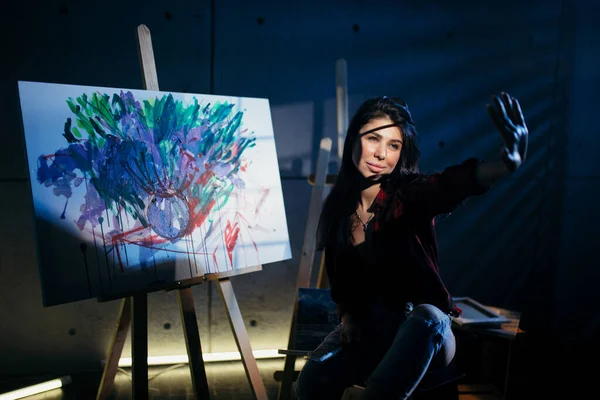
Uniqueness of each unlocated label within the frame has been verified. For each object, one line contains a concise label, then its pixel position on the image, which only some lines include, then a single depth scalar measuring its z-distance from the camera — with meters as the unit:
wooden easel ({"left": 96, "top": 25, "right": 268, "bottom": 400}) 1.75
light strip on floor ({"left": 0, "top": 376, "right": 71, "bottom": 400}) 2.23
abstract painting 1.65
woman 1.46
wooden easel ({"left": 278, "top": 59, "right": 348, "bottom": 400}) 2.23
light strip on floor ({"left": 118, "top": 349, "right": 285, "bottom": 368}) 2.66
